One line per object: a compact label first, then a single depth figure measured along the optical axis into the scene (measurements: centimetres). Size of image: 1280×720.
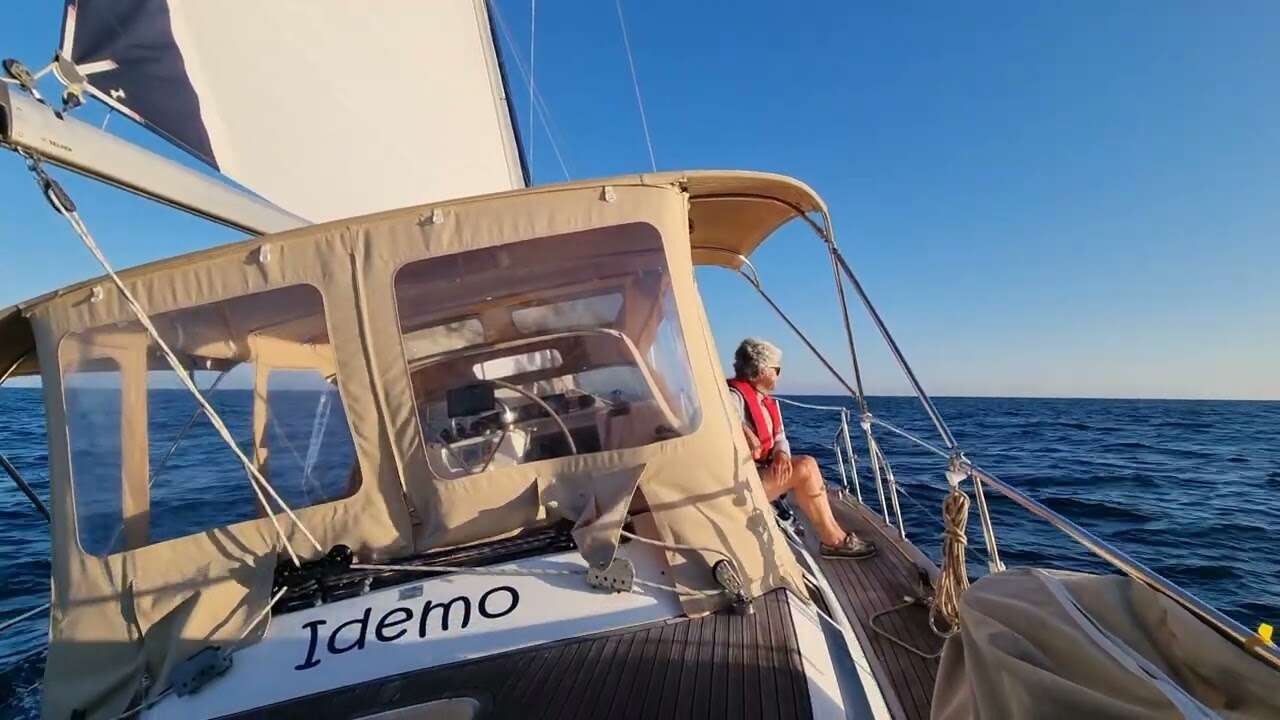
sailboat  221
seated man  376
